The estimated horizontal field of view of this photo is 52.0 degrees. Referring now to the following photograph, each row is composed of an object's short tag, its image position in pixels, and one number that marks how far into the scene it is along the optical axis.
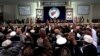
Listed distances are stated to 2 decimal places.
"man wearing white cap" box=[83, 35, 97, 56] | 2.27
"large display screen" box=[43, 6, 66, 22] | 10.36
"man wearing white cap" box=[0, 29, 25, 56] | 2.54
